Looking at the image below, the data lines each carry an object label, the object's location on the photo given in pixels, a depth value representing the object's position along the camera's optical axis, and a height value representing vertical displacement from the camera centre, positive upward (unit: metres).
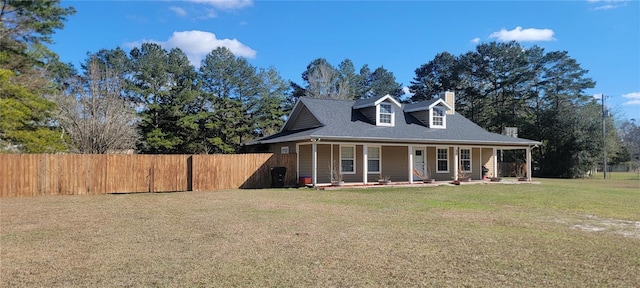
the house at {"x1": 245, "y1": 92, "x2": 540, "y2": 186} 21.05 +0.65
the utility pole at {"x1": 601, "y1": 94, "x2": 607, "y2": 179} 33.53 +1.61
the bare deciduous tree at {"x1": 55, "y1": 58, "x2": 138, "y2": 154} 27.78 +2.57
